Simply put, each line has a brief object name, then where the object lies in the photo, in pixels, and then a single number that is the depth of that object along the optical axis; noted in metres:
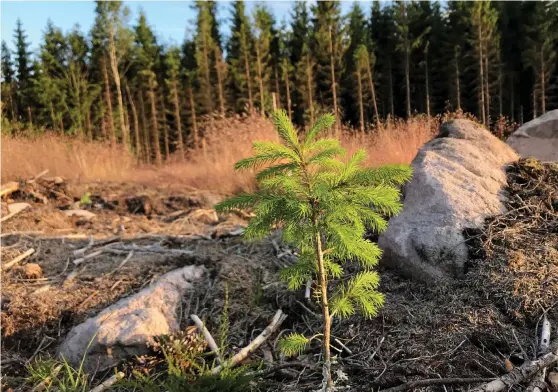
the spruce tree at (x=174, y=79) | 27.14
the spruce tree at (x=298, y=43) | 27.27
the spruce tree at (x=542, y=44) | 23.23
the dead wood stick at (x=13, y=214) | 4.26
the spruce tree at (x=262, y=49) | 25.57
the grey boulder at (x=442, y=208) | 2.34
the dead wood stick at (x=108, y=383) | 1.82
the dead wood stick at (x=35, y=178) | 6.03
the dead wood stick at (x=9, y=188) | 5.37
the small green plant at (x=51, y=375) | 1.90
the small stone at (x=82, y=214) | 4.90
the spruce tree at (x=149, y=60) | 27.22
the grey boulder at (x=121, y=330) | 2.08
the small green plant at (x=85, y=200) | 5.72
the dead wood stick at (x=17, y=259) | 3.10
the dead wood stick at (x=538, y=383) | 1.47
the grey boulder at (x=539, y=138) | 4.01
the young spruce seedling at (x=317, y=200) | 1.39
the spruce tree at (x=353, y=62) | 26.17
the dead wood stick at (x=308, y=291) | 2.35
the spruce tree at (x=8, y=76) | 23.71
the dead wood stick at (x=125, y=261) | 2.92
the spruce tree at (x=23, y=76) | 26.06
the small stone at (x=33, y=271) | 2.95
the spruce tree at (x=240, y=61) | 25.82
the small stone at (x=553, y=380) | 1.50
